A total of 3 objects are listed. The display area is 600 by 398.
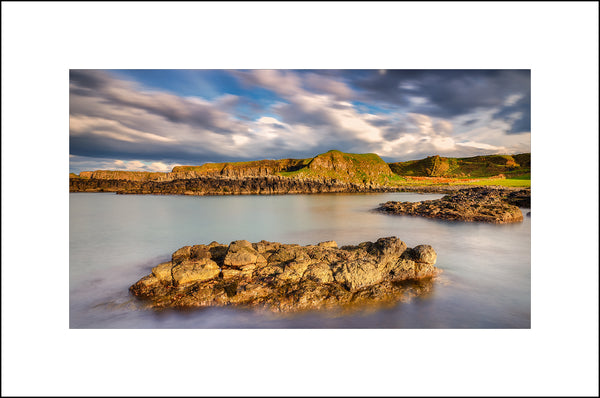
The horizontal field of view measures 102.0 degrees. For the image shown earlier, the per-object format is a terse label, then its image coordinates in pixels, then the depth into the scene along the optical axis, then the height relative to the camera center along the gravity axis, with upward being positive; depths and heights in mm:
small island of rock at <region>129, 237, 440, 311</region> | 2920 -1059
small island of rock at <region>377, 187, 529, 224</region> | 7398 -298
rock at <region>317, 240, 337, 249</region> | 4458 -820
